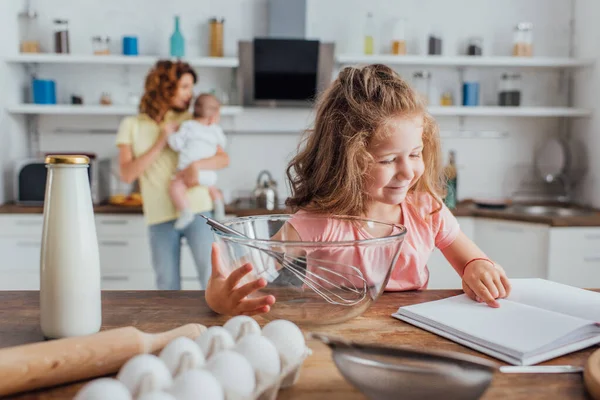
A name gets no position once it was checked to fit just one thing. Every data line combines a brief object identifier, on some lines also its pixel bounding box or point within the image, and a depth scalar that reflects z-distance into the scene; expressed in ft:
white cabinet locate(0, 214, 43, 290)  9.97
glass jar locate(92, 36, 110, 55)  10.91
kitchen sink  10.60
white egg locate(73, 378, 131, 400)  1.58
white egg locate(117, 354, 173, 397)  1.73
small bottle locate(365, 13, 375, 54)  11.30
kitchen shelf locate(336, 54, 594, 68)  10.99
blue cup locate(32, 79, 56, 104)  10.87
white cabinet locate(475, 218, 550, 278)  9.52
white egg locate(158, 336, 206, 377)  1.87
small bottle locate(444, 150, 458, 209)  10.39
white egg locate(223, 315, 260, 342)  2.15
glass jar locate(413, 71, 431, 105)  11.14
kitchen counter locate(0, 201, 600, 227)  9.30
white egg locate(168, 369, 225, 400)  1.65
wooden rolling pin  2.03
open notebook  2.47
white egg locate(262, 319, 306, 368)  2.00
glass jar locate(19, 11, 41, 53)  11.33
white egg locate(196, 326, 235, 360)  2.01
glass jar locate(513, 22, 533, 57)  11.39
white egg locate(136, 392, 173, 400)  1.56
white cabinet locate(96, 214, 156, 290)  10.12
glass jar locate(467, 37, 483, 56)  11.38
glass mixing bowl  2.65
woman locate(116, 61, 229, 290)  8.78
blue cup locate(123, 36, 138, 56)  10.96
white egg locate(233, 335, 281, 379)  1.87
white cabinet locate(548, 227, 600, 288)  9.36
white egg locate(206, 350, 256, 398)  1.76
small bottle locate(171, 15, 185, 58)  10.86
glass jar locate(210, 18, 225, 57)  11.18
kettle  10.33
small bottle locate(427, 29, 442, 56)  11.37
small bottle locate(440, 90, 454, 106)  11.58
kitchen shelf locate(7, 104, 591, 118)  10.69
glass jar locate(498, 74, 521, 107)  11.44
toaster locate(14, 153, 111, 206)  10.27
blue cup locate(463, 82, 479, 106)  11.39
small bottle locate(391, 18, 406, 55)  11.25
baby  8.77
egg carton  1.65
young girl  3.79
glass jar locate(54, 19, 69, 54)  10.97
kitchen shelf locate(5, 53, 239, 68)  10.60
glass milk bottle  2.55
